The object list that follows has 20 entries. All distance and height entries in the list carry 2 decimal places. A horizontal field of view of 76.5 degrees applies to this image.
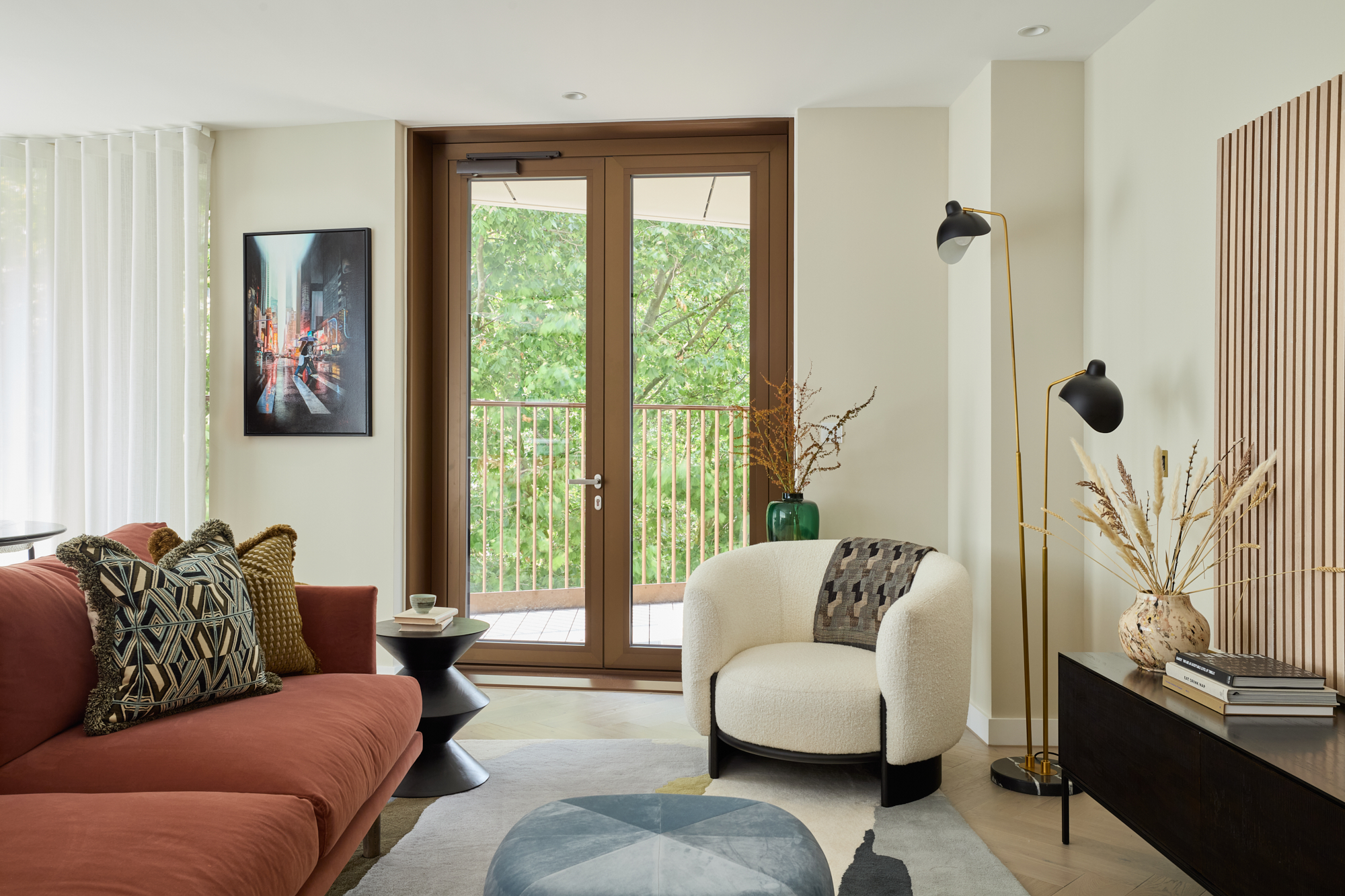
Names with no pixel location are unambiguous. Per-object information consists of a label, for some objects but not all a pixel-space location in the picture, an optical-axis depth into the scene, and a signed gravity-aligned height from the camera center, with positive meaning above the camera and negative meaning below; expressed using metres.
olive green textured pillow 2.27 -0.44
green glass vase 3.58 -0.33
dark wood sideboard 1.45 -0.67
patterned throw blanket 3.08 -0.53
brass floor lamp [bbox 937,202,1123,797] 2.43 +0.09
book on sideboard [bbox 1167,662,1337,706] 1.79 -0.53
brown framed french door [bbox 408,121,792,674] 4.10 +0.34
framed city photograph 3.96 +0.51
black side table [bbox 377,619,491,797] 2.72 -0.85
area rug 2.16 -1.12
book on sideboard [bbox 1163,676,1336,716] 1.79 -0.56
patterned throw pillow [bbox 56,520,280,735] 1.85 -0.44
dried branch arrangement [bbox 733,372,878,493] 3.69 +0.02
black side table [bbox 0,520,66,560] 3.17 -0.36
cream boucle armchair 2.56 -0.76
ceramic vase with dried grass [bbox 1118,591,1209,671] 2.11 -0.47
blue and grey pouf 1.40 -0.73
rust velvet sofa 1.33 -0.64
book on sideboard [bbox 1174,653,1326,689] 1.80 -0.49
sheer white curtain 4.01 +0.53
